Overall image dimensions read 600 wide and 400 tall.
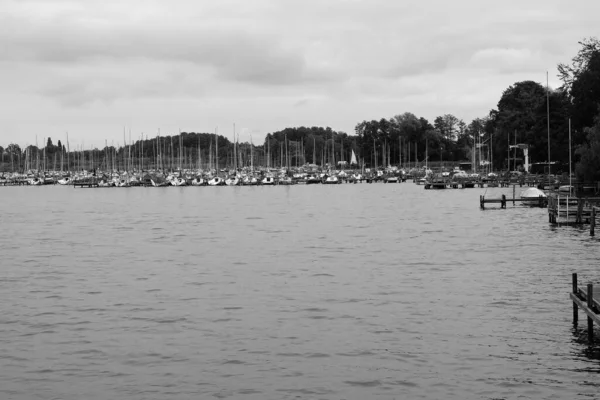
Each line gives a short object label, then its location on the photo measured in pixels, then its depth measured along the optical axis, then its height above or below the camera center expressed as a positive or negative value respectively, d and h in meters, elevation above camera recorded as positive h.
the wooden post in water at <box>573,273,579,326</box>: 29.09 -4.96
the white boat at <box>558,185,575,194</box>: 82.25 -2.34
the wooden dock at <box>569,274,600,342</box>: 25.05 -4.13
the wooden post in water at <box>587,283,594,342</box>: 25.16 -4.06
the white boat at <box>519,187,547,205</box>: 92.94 -3.27
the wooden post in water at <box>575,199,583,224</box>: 65.88 -3.57
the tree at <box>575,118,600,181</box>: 82.71 +0.69
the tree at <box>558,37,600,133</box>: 99.44 +9.24
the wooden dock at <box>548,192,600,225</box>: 66.75 -3.39
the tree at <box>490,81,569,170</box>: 127.38 +7.68
